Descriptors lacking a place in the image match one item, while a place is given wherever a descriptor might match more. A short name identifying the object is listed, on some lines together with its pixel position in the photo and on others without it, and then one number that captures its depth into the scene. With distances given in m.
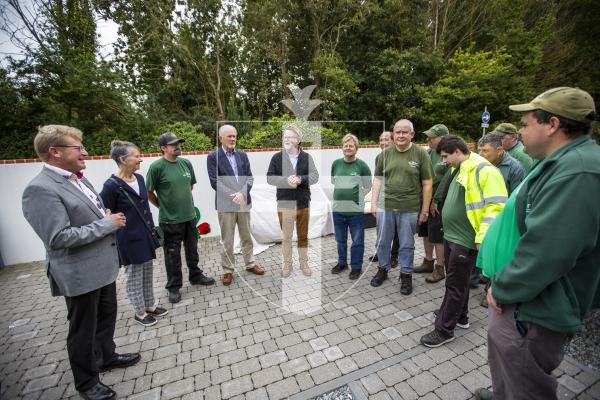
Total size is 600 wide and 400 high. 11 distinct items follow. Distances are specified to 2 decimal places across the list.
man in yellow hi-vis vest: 2.12
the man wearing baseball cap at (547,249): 1.08
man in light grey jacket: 1.73
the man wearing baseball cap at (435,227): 3.57
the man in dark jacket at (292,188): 3.14
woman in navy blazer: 2.54
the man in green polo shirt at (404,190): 3.25
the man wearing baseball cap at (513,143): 3.36
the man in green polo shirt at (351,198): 3.48
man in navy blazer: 3.31
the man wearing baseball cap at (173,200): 3.18
